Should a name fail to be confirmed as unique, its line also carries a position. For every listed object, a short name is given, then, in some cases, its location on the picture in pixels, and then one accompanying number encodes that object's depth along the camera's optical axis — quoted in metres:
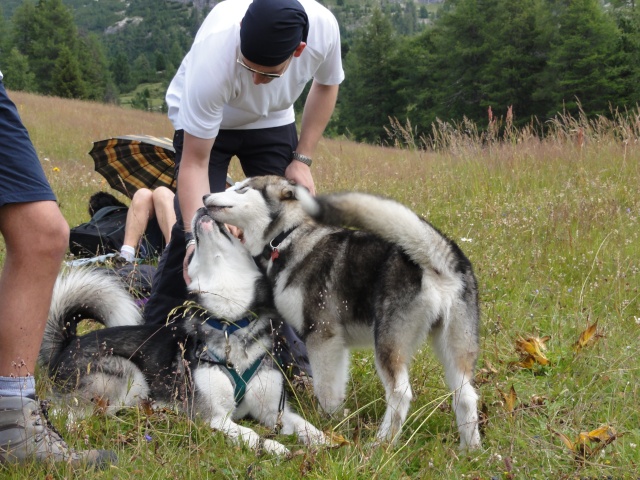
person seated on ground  5.85
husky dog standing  2.77
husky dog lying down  3.08
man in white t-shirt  3.13
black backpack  6.01
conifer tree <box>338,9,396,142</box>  52.41
